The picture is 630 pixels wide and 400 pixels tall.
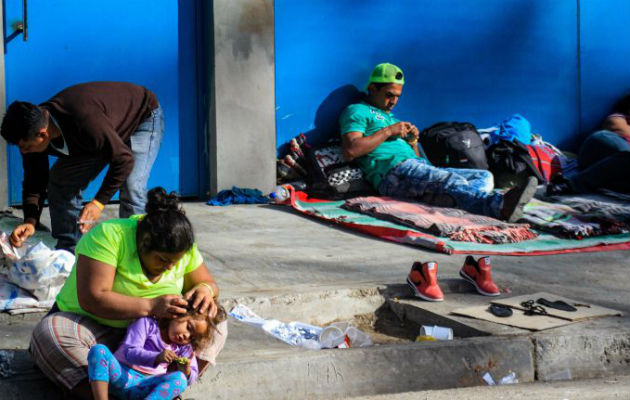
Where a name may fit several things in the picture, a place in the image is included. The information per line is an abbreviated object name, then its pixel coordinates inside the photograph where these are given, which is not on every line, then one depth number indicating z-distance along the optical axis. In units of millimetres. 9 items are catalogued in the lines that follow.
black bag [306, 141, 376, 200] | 7840
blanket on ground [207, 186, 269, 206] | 7547
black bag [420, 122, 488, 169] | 8273
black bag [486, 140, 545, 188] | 8367
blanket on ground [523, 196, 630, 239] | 6770
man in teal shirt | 7125
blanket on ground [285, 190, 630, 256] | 6125
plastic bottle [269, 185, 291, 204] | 7678
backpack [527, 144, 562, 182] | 8789
